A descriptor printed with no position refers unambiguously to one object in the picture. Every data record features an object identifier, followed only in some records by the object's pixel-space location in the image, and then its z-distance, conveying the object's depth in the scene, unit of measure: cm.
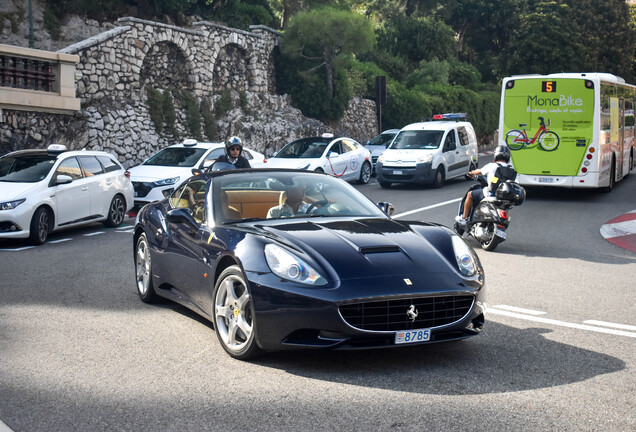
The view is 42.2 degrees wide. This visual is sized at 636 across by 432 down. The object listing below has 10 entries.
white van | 2389
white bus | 1945
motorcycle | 1260
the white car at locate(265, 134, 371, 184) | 2308
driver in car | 709
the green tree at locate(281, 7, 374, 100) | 3488
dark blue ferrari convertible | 559
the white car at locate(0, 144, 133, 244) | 1330
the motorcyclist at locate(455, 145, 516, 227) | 1296
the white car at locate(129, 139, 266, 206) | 1850
